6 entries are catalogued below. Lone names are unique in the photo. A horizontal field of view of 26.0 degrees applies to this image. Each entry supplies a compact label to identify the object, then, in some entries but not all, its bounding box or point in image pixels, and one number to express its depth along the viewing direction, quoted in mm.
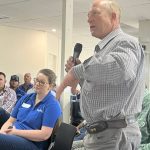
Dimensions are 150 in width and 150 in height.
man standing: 1375
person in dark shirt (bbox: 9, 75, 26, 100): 7016
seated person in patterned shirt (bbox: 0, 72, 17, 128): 5082
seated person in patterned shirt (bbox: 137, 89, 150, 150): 2351
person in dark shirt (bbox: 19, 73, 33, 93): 7242
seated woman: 2659
